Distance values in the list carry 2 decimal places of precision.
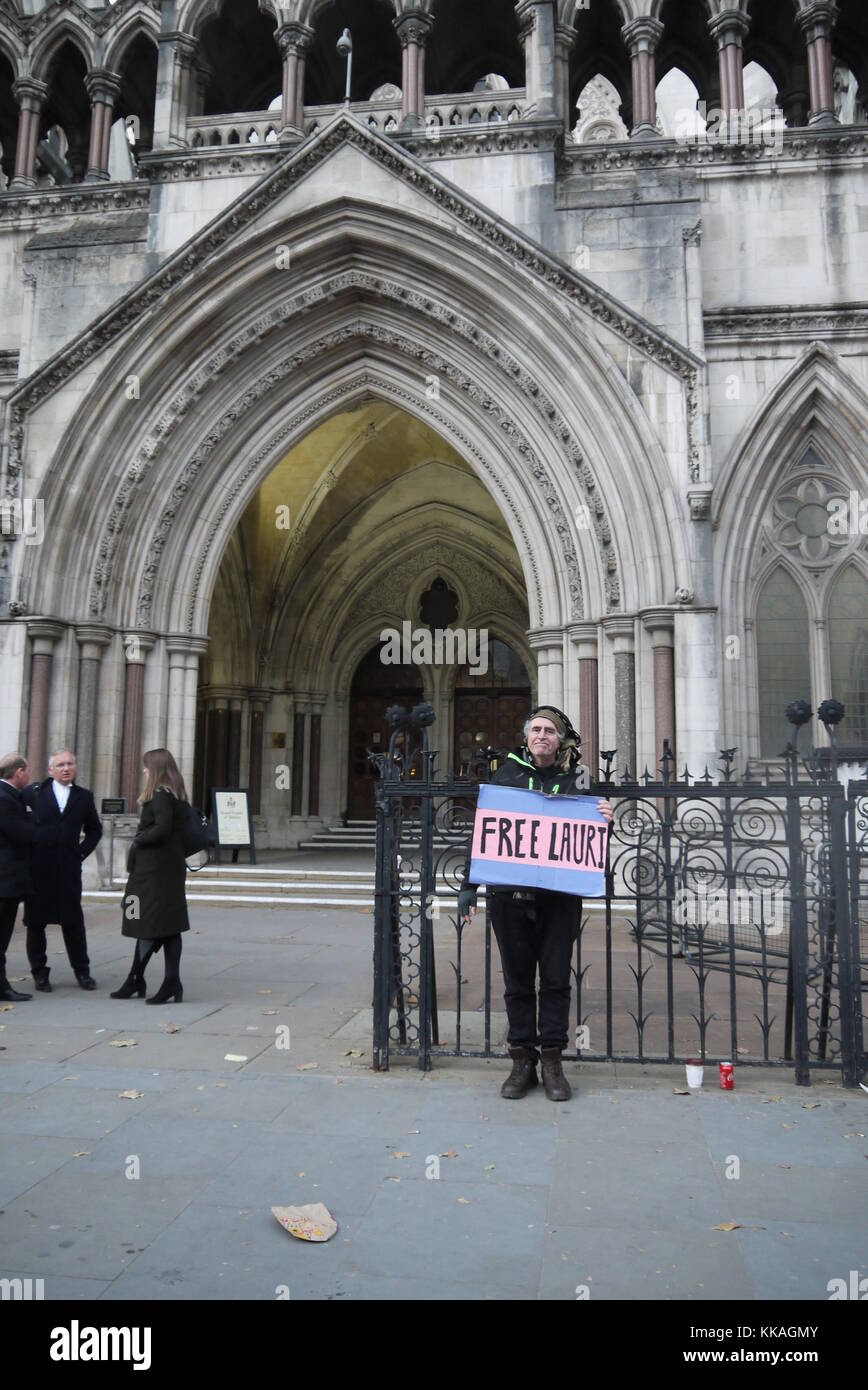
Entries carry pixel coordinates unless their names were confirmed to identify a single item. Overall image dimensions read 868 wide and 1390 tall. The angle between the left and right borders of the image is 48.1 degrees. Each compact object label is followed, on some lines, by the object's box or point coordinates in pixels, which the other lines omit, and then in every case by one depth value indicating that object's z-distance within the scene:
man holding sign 4.89
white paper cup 4.99
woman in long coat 6.80
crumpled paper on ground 3.19
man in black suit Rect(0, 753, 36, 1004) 7.02
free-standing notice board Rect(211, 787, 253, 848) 15.13
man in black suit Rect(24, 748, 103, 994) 7.41
